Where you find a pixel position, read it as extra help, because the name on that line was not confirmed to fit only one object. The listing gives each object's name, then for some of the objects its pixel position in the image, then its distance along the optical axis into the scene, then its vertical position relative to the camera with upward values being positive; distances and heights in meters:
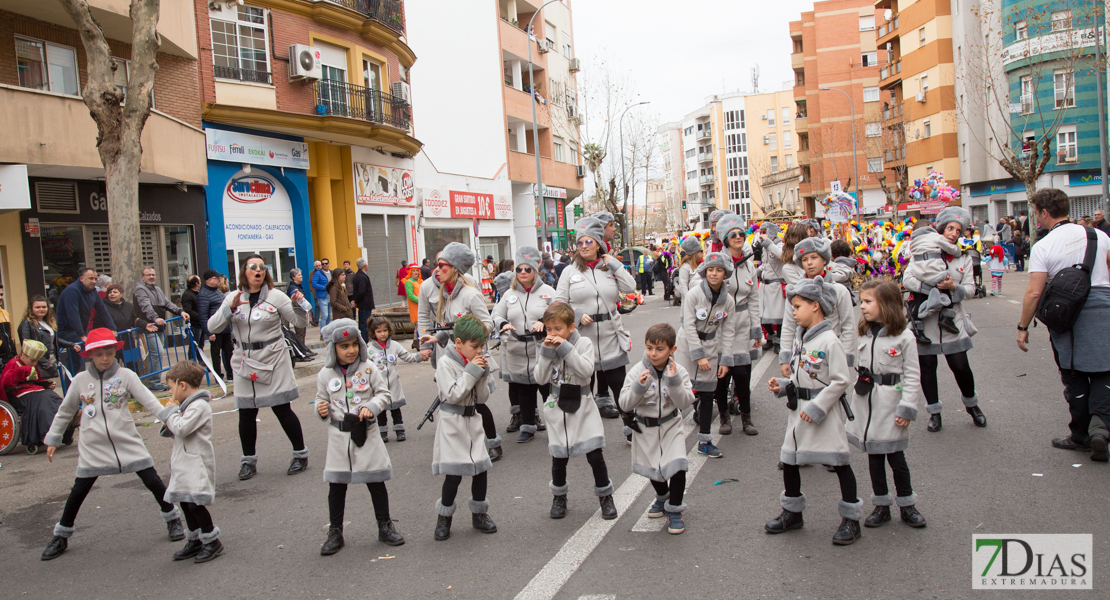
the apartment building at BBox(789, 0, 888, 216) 64.50 +12.67
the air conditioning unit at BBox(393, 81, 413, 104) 25.78 +5.93
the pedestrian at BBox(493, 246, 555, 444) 7.49 -0.61
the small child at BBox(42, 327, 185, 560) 5.26 -0.89
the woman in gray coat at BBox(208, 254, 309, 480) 6.80 -0.62
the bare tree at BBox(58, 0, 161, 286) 11.19 +2.56
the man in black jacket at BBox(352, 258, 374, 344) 17.33 -0.36
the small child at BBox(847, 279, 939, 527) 4.64 -0.91
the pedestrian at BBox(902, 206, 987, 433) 6.80 -0.92
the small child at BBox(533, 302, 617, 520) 5.11 -0.94
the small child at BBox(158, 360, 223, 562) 4.94 -1.09
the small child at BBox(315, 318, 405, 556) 4.92 -0.90
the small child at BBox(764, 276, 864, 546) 4.51 -0.92
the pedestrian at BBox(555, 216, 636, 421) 7.33 -0.33
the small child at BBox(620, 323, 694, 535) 4.74 -0.92
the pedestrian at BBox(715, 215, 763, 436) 6.98 -0.67
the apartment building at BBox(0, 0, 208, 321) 14.05 +2.59
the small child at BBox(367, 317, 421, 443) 7.87 -0.86
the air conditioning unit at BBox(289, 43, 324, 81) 21.39 +5.84
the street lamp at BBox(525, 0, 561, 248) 32.15 +3.32
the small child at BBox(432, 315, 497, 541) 4.98 -0.98
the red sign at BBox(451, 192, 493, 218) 31.67 +2.62
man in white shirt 5.73 -0.75
